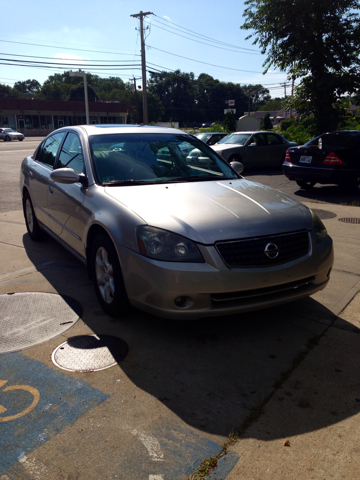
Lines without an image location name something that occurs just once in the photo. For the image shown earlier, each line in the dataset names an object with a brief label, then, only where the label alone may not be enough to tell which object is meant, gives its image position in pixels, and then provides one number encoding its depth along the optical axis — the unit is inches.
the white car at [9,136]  1919.3
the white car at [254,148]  634.2
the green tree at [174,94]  4985.2
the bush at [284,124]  1818.5
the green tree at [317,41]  626.8
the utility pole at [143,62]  1411.2
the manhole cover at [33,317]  141.0
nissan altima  129.2
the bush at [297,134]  968.4
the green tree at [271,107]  5676.2
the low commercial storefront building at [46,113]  2438.5
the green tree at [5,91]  4895.7
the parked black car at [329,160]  411.8
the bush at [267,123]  1948.0
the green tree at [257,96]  5743.1
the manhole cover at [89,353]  125.0
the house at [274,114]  4338.1
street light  1338.6
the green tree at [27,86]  6129.9
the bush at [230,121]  1588.3
